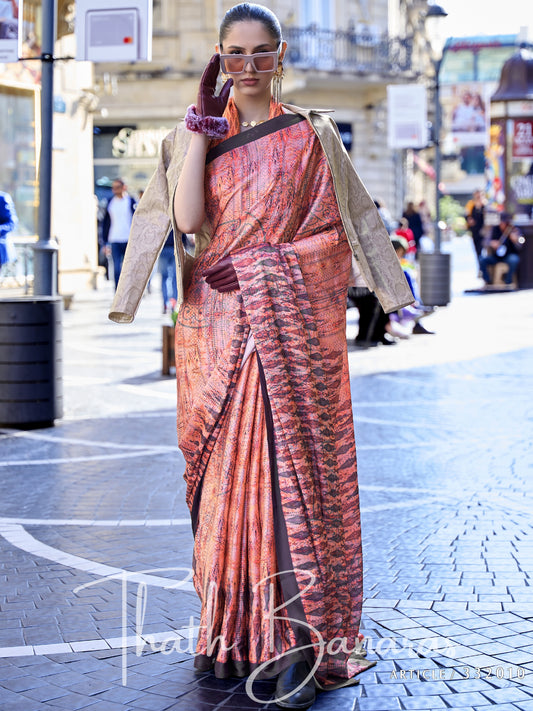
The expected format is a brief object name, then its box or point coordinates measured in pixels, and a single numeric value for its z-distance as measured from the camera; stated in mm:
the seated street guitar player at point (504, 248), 24891
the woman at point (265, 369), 3559
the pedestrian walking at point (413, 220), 26641
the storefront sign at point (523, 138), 25469
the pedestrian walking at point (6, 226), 11203
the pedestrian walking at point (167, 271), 16562
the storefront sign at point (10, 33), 9016
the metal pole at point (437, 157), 19484
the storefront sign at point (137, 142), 31812
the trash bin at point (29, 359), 8383
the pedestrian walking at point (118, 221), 18766
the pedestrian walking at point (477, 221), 27938
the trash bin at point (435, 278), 19359
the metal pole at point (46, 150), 8664
